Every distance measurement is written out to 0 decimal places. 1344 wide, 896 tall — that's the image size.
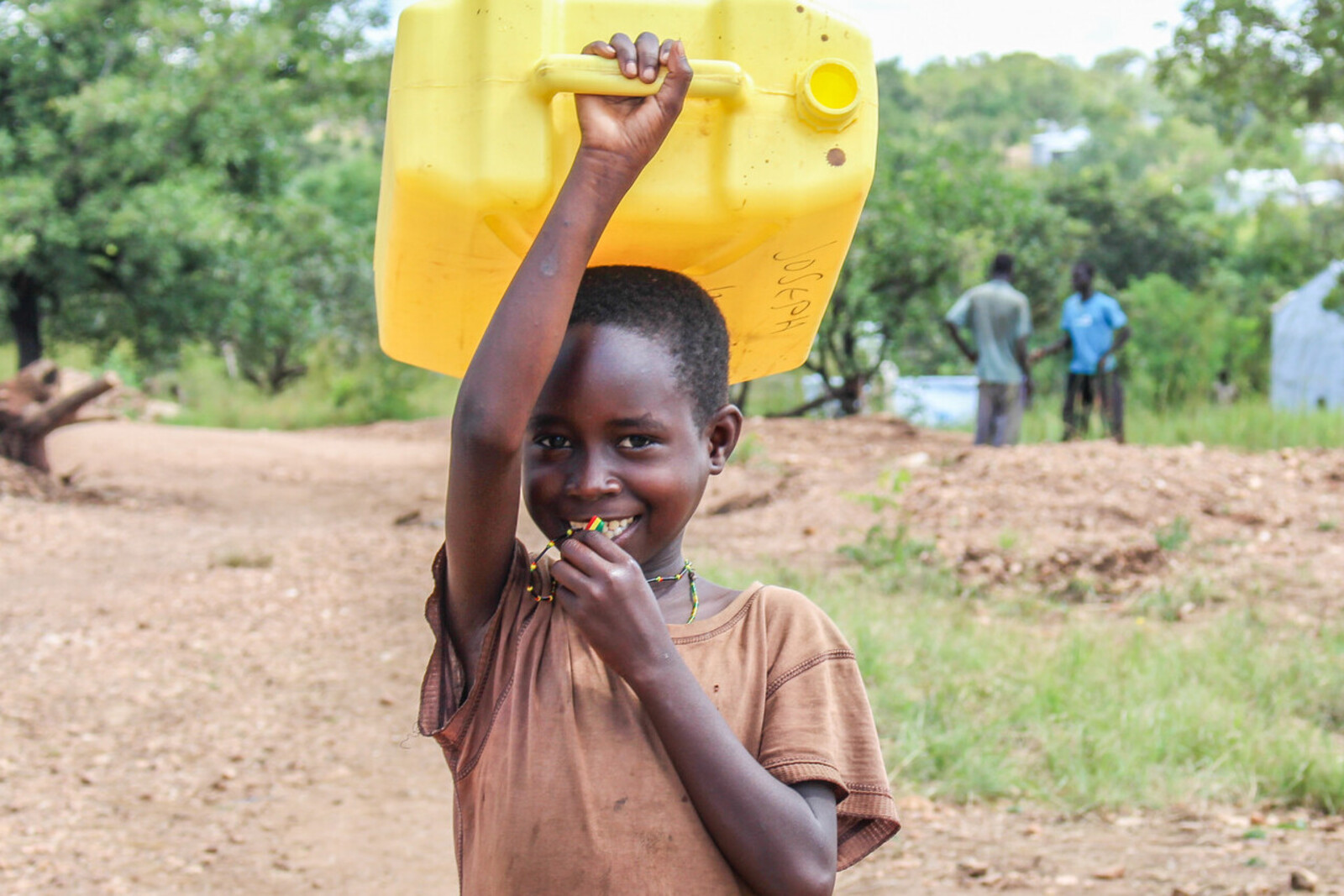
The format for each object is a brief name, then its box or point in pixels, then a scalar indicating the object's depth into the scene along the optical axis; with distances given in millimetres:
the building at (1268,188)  26866
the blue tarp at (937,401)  13461
